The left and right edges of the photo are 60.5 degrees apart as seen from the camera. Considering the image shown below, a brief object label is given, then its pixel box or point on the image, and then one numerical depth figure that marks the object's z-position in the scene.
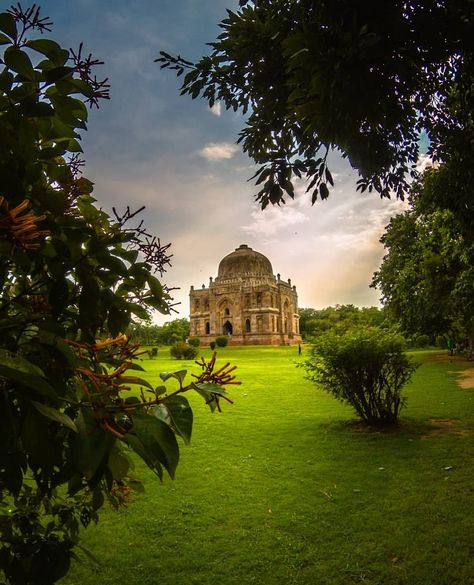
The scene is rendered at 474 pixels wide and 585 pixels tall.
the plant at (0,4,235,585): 0.81
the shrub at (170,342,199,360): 25.34
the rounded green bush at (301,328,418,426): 7.18
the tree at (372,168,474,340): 12.67
